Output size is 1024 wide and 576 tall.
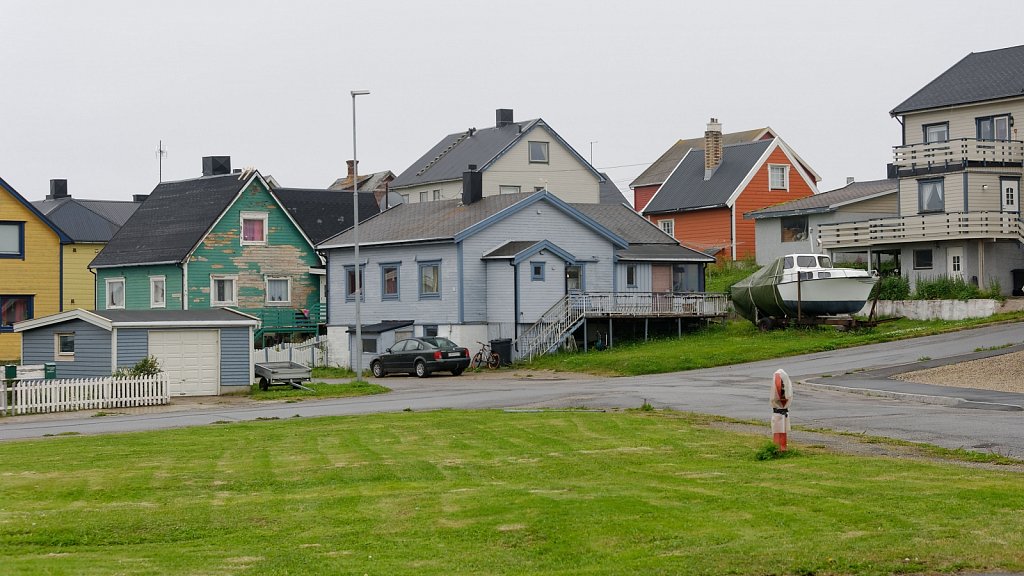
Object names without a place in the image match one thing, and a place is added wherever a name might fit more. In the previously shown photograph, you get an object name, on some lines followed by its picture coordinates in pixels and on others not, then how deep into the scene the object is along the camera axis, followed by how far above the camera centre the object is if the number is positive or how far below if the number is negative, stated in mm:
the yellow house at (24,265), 58250 +2925
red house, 72188 +7243
